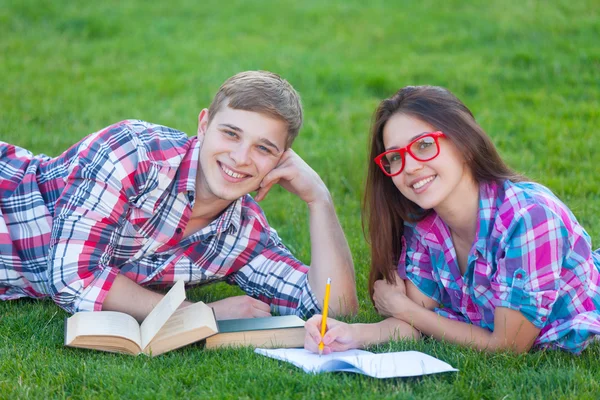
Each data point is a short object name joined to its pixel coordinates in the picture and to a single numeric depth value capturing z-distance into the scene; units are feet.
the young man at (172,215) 13.52
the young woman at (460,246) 12.01
